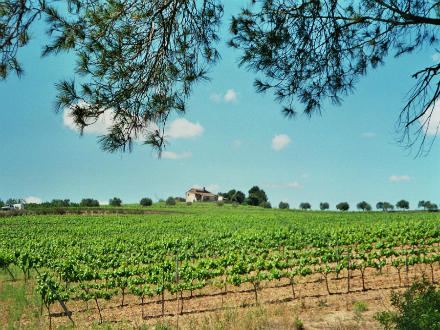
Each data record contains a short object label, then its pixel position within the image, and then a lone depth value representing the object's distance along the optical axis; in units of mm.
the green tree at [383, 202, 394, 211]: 98562
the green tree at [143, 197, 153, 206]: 80750
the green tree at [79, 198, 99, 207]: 67888
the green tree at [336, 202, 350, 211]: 95625
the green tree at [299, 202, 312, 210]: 103875
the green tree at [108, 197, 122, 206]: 77375
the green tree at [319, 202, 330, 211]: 100969
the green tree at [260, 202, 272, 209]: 85375
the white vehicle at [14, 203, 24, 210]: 58594
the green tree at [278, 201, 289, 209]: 101812
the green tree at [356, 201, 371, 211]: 95731
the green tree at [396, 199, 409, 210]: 98688
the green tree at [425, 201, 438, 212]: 86456
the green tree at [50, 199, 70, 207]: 60000
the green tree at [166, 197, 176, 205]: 83062
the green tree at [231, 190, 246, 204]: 99062
